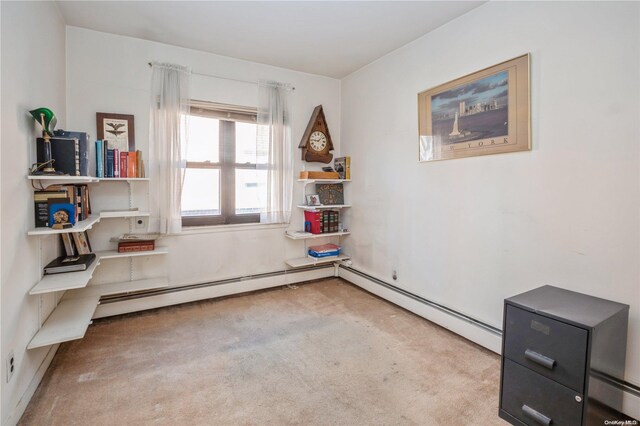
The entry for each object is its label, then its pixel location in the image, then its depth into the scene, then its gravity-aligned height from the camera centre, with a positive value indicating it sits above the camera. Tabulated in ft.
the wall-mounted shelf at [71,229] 6.33 -0.71
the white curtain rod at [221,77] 10.18 +4.37
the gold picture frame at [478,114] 7.22 +2.25
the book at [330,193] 13.39 +0.25
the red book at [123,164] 9.38 +0.98
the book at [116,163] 9.23 +0.99
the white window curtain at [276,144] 12.02 +2.11
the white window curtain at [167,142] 10.18 +1.79
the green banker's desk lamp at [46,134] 6.40 +1.32
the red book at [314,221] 12.89 -0.93
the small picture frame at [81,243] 8.80 -1.32
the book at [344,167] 13.37 +1.37
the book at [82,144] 7.41 +1.25
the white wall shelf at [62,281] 6.37 -1.88
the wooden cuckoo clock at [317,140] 12.76 +2.45
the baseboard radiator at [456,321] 5.67 -3.44
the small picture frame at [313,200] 13.03 -0.06
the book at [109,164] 9.13 +0.95
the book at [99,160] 9.02 +1.05
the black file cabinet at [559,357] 4.71 -2.52
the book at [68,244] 8.53 -1.32
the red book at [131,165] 9.48 +0.97
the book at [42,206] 6.73 -0.22
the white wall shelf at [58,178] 6.32 +0.38
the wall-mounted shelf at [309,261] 12.65 -2.58
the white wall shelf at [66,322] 6.44 -2.93
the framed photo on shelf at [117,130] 9.56 +2.07
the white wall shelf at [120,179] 9.07 +0.51
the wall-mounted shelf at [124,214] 8.98 -0.51
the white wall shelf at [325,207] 12.75 -0.34
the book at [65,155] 6.98 +0.93
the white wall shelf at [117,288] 9.26 -2.83
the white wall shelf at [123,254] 9.18 -1.73
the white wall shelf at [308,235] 12.48 -1.49
